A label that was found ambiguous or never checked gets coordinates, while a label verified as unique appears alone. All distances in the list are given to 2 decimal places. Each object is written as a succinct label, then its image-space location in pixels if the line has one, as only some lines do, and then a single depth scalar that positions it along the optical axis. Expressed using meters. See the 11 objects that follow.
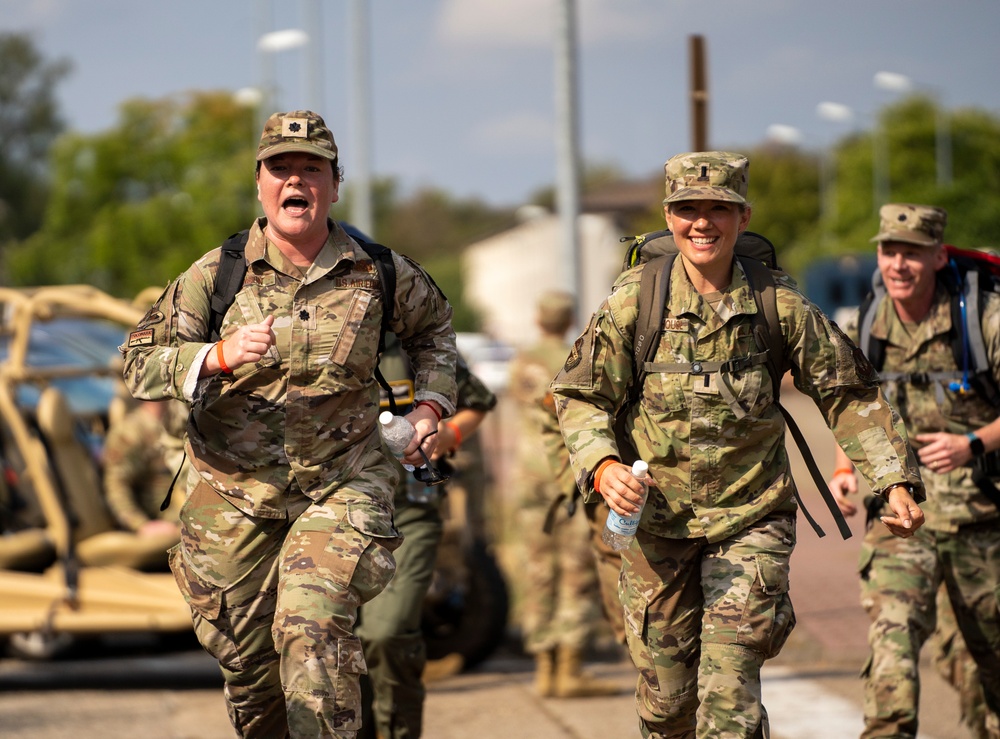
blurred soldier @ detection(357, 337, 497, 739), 11.96
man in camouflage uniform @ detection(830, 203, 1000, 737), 11.80
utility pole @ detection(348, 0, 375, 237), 36.37
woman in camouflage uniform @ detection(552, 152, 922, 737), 9.51
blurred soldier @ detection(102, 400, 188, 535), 18.17
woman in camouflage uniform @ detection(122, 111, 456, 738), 9.49
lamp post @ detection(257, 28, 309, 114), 46.28
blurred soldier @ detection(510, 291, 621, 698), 16.81
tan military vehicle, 16.81
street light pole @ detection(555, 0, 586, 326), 20.45
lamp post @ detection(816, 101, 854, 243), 77.31
